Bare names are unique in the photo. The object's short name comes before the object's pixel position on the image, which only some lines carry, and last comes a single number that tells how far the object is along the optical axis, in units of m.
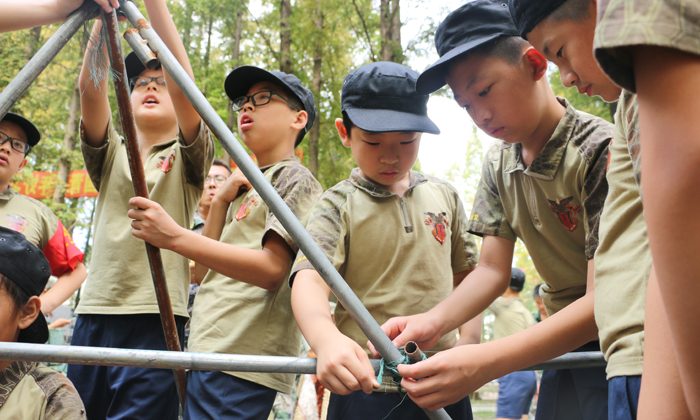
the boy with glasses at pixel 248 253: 1.95
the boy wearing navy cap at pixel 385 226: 1.96
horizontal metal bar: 1.40
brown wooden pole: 1.79
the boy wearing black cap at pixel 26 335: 1.74
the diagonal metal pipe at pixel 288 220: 1.34
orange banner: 12.11
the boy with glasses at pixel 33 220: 2.94
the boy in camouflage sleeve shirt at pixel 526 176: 1.71
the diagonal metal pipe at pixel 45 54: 1.52
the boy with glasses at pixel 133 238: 2.17
